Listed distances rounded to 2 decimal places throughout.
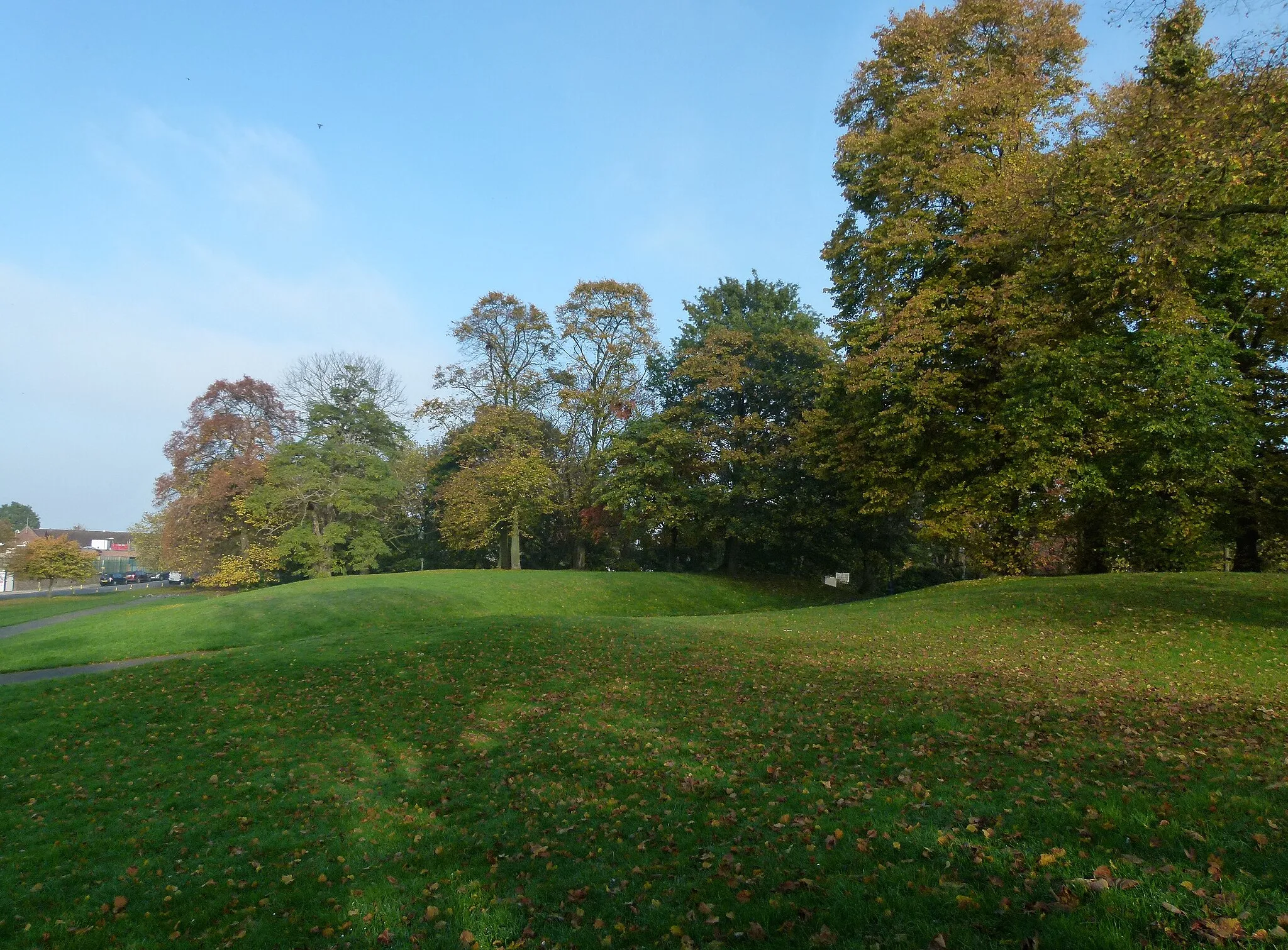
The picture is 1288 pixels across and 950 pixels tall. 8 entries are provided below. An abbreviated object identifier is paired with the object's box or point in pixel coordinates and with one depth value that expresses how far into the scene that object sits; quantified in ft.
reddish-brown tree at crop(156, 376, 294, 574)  137.80
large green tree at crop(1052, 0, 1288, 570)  30.83
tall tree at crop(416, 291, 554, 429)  139.23
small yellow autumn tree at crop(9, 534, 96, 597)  145.89
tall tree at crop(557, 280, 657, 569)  132.87
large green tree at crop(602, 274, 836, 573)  111.34
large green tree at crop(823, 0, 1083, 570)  64.64
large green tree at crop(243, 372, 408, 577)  135.03
